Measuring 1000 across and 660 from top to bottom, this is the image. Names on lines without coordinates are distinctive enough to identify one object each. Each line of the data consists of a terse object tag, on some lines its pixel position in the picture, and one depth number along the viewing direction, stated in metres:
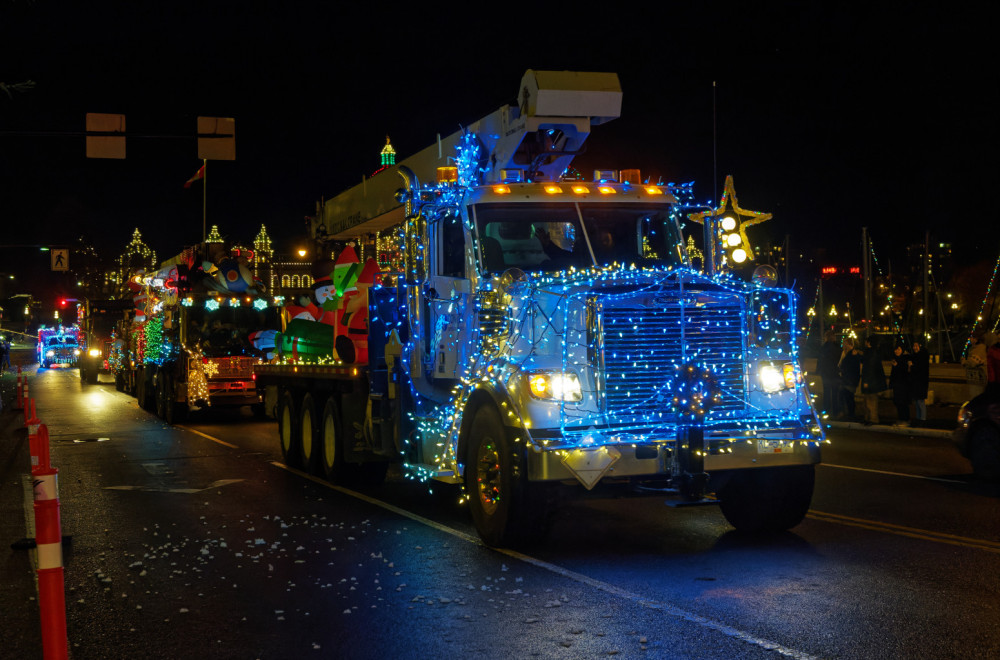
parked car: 12.16
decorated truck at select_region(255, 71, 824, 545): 8.29
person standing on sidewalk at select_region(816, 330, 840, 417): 21.06
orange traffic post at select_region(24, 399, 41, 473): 7.64
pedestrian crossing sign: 45.53
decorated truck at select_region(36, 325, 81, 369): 76.81
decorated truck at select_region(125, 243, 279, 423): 22.89
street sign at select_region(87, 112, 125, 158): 21.00
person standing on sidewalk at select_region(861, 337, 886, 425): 19.50
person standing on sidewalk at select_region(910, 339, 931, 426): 18.83
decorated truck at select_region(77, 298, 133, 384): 42.57
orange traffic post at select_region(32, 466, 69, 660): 4.79
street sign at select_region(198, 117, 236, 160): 21.38
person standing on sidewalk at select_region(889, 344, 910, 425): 19.38
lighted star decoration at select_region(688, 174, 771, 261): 13.60
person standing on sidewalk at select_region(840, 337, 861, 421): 20.16
